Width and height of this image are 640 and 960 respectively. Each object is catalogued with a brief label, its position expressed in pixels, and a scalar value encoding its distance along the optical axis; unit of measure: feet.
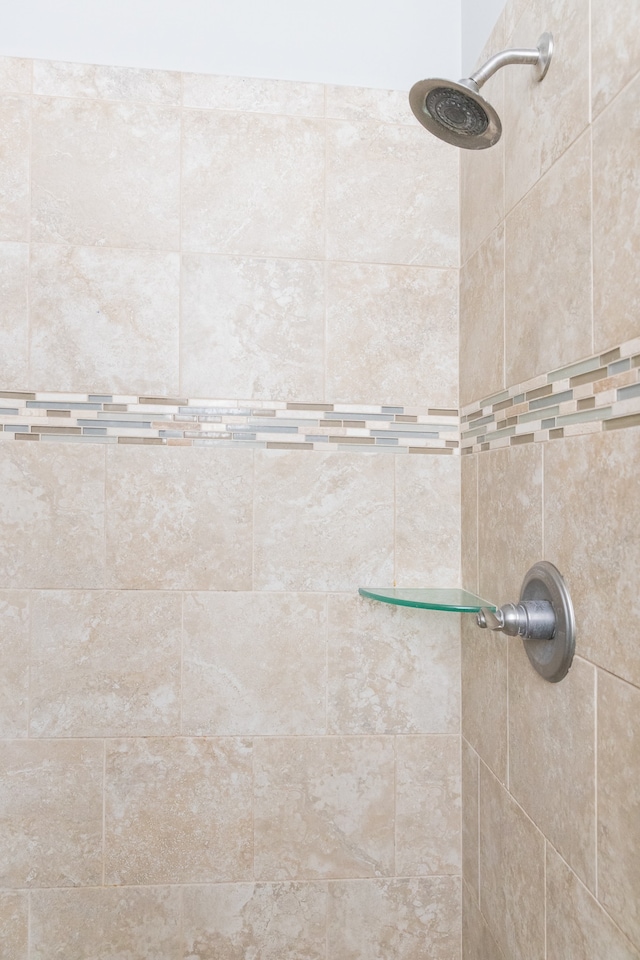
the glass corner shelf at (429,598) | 3.84
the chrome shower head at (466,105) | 3.09
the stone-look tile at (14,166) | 4.63
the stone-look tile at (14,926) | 4.54
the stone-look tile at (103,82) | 4.66
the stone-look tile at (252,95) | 4.76
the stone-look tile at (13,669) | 4.61
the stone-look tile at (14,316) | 4.65
